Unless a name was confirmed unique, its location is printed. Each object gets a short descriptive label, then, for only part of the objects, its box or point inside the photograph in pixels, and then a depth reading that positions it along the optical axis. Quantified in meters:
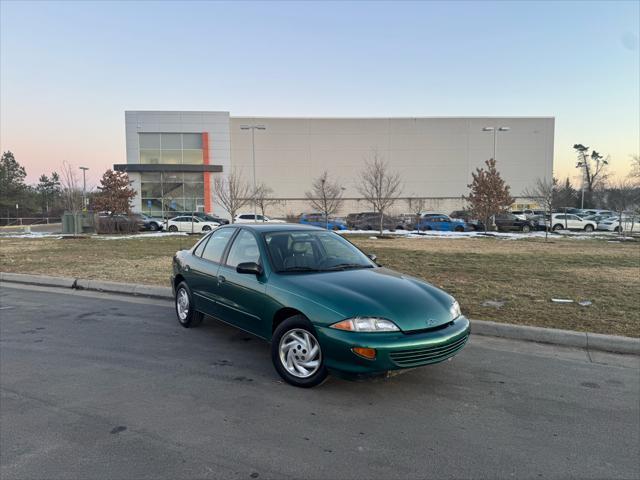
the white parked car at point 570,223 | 35.97
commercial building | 57.44
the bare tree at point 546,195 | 35.38
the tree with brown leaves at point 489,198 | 30.73
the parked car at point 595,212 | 42.32
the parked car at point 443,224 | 35.47
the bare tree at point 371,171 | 53.47
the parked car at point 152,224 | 34.28
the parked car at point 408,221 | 35.56
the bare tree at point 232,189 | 39.12
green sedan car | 3.79
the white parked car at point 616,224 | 33.84
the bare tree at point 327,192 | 40.48
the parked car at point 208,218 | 35.78
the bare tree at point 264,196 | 49.85
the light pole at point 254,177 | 47.78
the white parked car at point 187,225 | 33.84
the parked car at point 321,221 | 32.97
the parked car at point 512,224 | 35.28
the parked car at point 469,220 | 35.61
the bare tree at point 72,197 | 30.75
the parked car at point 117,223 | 29.58
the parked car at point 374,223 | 35.66
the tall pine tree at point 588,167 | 85.79
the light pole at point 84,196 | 32.79
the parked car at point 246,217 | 38.41
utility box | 27.03
